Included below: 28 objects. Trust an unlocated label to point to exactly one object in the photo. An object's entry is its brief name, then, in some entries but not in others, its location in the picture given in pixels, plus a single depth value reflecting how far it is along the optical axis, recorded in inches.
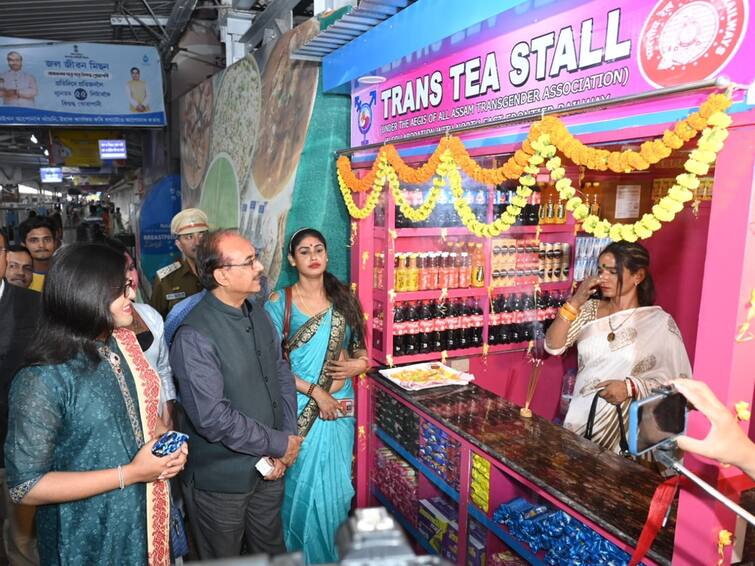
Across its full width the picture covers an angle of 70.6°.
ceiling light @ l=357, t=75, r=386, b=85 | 128.3
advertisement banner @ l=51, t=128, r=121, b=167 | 441.7
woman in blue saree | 124.6
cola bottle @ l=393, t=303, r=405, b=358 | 143.1
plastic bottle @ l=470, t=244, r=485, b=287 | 152.3
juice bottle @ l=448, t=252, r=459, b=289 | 148.8
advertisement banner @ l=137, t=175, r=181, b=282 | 341.7
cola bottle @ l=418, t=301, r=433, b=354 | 146.7
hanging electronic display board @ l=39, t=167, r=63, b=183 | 565.9
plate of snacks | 133.3
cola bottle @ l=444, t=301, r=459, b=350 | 150.3
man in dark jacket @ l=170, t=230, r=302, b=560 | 89.5
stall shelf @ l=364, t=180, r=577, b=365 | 140.4
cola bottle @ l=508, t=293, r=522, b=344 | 161.3
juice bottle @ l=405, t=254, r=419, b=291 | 143.7
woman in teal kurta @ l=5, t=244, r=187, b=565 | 64.1
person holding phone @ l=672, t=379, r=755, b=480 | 46.6
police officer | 160.9
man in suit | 103.7
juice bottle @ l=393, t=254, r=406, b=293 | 142.7
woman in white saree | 115.4
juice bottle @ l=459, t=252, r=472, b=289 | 150.4
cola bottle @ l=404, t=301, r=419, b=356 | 144.6
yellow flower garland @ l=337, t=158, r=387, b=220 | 123.6
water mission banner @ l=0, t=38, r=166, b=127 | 266.5
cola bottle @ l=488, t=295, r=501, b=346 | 157.9
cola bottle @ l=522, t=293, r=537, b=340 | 163.5
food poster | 166.4
